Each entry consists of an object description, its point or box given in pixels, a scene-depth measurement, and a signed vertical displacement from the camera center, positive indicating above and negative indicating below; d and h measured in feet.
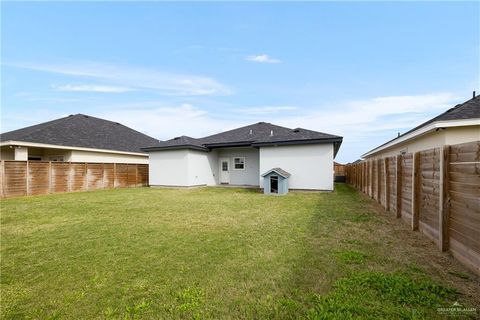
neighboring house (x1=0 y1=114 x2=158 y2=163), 43.55 +4.48
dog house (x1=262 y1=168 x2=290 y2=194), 39.58 -3.75
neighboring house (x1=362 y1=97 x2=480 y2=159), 24.18 +3.44
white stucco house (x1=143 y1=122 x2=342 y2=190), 40.45 +0.69
